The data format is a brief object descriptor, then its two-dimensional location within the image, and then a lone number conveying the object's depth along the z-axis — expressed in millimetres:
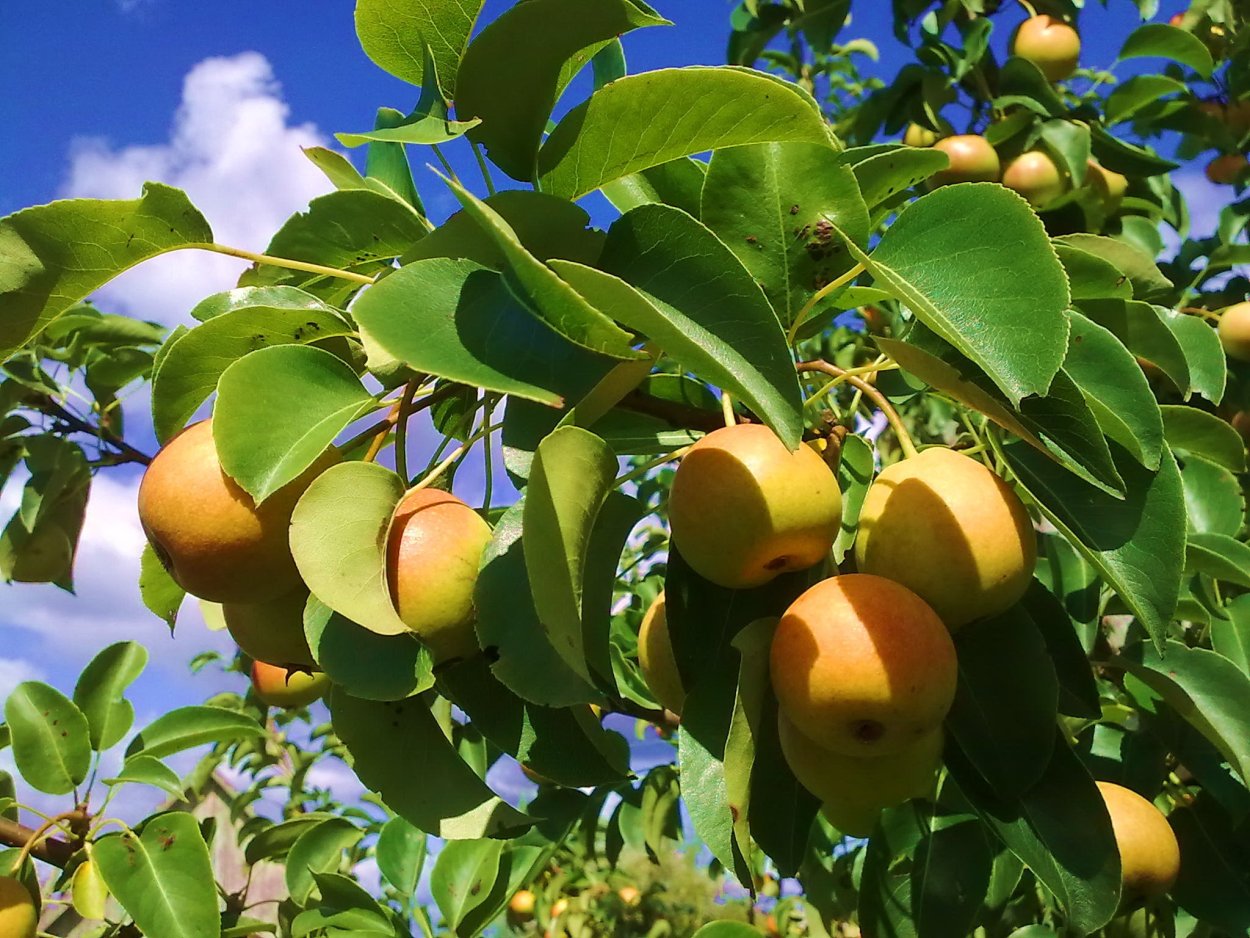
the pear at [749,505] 319
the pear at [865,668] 315
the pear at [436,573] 327
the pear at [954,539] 332
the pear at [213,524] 334
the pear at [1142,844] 524
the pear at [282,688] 760
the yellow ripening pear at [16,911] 621
